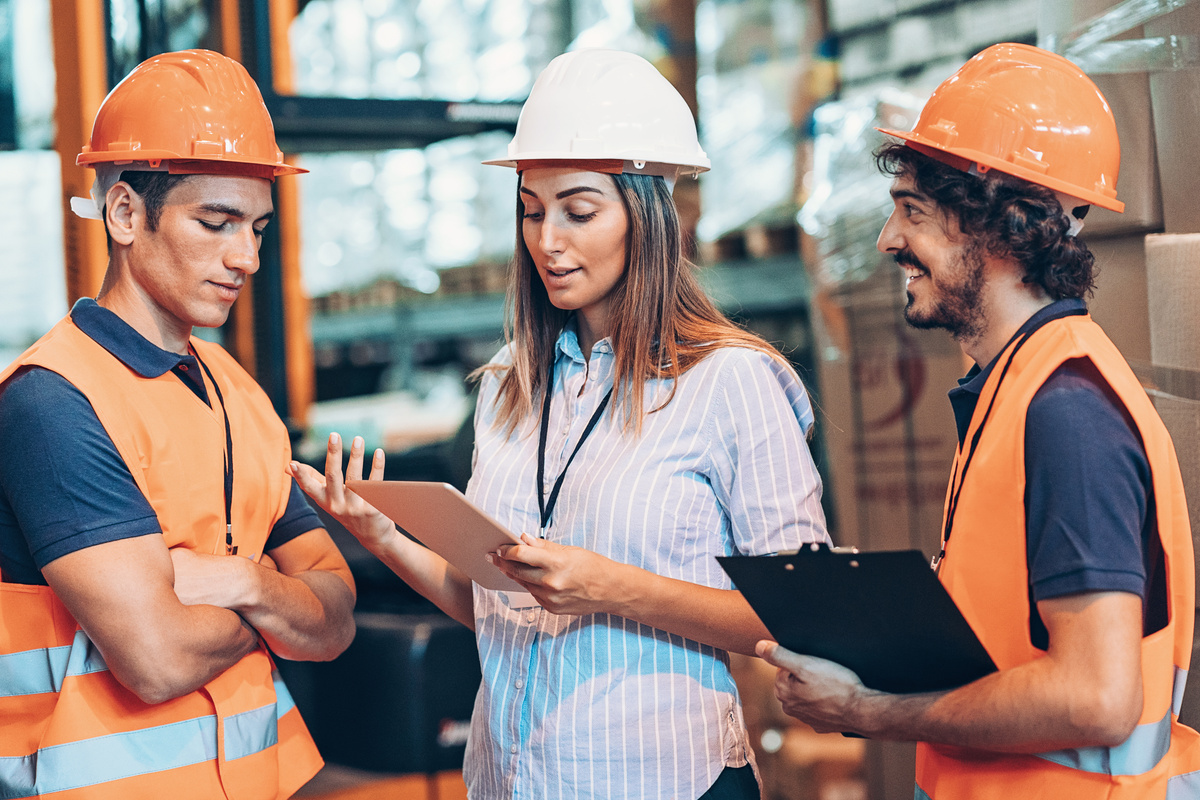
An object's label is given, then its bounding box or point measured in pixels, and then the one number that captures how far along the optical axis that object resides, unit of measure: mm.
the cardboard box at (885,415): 3734
